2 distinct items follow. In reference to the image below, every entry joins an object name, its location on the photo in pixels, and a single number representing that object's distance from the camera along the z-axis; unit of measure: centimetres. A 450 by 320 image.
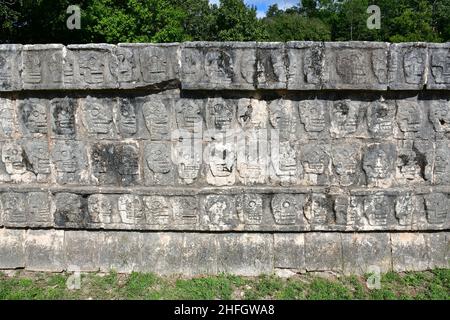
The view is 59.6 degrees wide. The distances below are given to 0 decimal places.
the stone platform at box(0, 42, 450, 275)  357
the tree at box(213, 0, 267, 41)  2238
